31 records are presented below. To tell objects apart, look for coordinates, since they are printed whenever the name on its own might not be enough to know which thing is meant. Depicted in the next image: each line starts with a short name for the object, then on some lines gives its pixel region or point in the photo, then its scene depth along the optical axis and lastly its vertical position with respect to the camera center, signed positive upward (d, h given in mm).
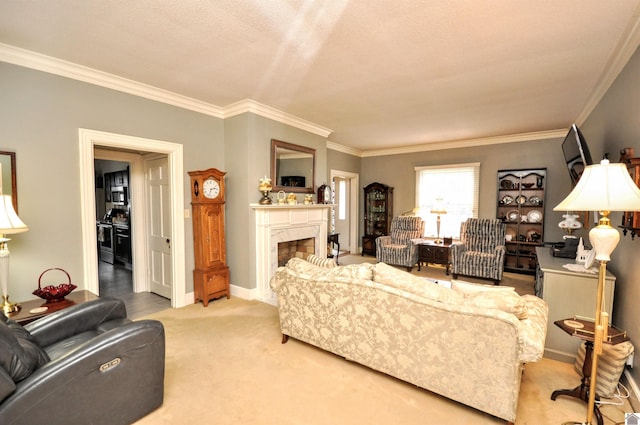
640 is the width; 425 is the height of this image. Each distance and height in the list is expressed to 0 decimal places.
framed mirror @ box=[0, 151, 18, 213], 2484 +196
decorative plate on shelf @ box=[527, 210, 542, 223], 5453 -300
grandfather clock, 3746 -443
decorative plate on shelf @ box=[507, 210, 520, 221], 5626 -294
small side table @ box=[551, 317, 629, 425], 1822 -871
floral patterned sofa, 1738 -857
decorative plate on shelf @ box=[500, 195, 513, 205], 5672 -4
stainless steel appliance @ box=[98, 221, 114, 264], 6348 -941
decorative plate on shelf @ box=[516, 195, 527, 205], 5555 -3
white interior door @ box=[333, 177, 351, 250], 7512 -303
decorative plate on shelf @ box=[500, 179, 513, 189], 5633 +303
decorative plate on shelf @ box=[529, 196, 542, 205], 5414 -3
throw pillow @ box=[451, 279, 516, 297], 2036 -635
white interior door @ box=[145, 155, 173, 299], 3990 -360
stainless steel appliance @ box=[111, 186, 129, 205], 6008 +71
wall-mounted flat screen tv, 2764 +484
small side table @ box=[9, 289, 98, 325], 2142 -860
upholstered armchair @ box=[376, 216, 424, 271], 5754 -893
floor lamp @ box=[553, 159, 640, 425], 1543 -15
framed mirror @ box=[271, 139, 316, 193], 4312 +505
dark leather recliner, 1432 -949
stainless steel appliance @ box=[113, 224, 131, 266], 5859 -927
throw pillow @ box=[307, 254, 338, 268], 2664 -580
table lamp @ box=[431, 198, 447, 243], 5918 -229
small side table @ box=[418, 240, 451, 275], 5562 -1034
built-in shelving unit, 5433 -242
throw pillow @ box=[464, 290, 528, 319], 1779 -632
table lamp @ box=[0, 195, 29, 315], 2029 -224
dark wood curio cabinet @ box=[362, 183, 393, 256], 7008 -332
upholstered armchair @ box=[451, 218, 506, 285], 4873 -887
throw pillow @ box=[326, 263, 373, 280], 2252 -569
